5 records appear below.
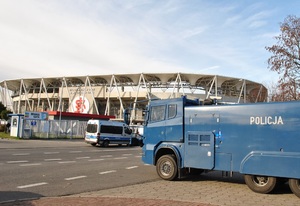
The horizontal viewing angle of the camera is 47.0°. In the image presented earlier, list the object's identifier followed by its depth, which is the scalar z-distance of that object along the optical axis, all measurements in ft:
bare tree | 50.07
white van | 99.96
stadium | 267.39
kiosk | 118.21
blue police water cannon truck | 28.86
